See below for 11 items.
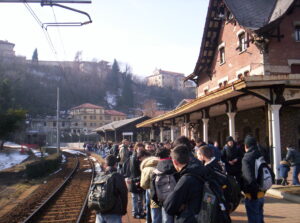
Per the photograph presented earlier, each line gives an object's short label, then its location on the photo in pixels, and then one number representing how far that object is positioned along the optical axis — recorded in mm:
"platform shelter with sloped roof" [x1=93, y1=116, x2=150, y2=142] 38156
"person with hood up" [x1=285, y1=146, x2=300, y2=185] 9609
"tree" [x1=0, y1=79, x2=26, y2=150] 28188
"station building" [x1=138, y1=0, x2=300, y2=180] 10344
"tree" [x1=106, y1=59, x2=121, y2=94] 119125
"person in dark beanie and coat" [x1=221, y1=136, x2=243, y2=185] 7331
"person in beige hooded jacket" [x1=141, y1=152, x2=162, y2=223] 5191
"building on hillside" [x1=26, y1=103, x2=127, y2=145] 72375
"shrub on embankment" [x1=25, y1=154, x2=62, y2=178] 19672
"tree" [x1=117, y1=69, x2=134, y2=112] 109694
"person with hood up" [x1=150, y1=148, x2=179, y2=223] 4206
